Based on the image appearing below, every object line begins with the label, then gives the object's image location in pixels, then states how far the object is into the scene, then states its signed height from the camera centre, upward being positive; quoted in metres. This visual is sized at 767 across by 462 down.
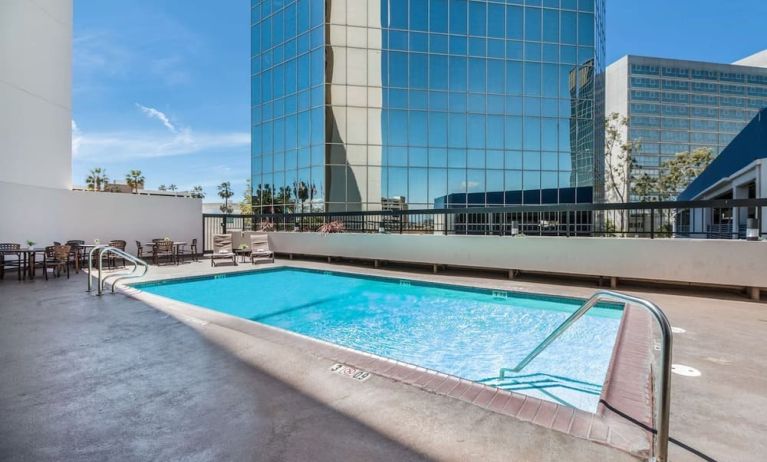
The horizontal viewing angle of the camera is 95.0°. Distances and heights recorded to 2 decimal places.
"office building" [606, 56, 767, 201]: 68.06 +24.95
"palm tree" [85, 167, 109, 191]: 48.33 +7.88
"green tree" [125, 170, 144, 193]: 46.66 +7.20
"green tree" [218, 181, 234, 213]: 70.00 +7.71
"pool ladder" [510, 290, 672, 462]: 1.76 -0.81
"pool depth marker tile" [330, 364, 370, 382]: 2.87 -1.21
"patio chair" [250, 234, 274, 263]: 11.41 -0.68
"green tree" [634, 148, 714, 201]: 29.34 +4.60
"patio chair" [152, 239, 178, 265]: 11.03 -0.63
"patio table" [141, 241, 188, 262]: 11.47 -0.61
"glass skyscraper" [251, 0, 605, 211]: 18.30 +6.79
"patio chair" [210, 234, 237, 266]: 11.93 -0.51
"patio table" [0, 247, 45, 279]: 8.35 -0.74
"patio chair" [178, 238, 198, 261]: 12.54 -0.81
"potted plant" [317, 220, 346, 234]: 11.65 +0.07
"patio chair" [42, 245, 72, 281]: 8.49 -0.67
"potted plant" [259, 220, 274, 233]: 13.90 +0.13
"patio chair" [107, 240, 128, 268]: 10.20 -0.54
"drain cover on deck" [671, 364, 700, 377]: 2.89 -1.19
